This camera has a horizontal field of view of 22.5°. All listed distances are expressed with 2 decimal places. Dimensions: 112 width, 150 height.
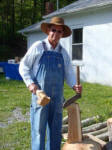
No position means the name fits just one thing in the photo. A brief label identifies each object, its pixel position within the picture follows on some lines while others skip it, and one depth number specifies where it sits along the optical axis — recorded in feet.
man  10.48
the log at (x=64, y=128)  16.47
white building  33.99
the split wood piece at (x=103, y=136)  14.65
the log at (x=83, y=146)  10.78
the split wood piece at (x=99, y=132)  15.31
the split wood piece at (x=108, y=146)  11.30
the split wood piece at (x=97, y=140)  11.86
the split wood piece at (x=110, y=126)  12.43
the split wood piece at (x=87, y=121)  17.52
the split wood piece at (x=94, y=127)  15.95
